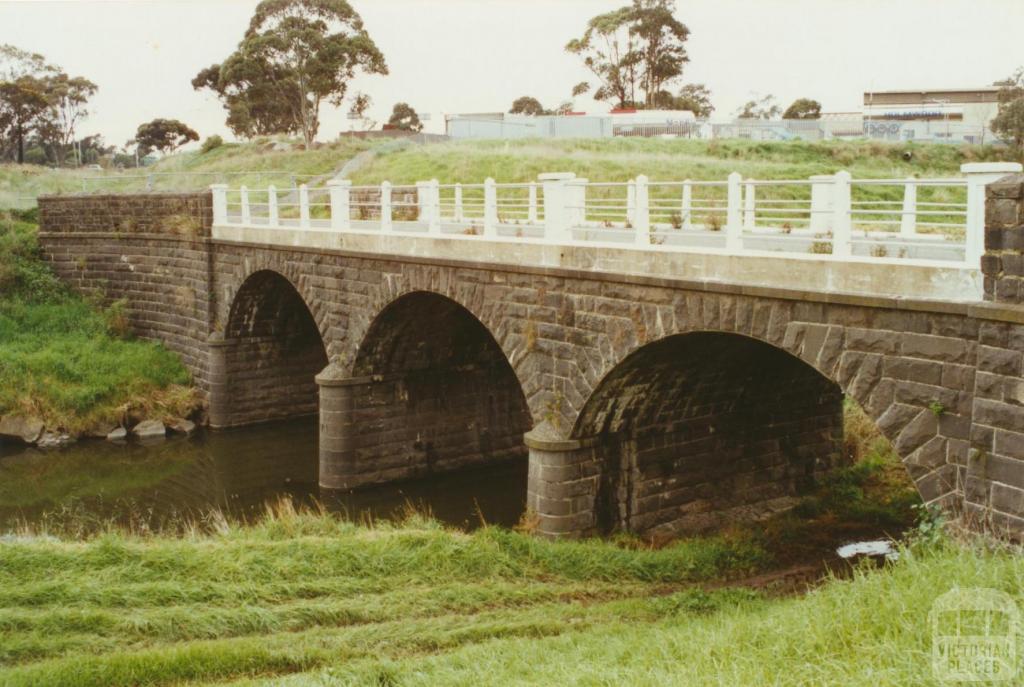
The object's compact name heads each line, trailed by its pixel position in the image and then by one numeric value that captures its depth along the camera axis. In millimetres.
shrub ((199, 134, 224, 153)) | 59812
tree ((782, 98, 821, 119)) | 65662
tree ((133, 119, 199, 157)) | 78562
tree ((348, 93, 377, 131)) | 64125
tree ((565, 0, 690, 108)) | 55906
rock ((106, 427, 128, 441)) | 26688
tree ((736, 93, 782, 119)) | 66250
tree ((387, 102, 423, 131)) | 80125
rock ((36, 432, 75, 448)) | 26000
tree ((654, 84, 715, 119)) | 65125
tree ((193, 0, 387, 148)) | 54719
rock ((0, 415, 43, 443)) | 26156
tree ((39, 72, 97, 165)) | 69438
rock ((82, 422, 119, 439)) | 26688
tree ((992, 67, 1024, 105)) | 41688
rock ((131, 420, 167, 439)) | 26938
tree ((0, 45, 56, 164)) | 64312
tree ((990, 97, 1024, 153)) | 38031
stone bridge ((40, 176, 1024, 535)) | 9727
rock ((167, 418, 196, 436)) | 27328
